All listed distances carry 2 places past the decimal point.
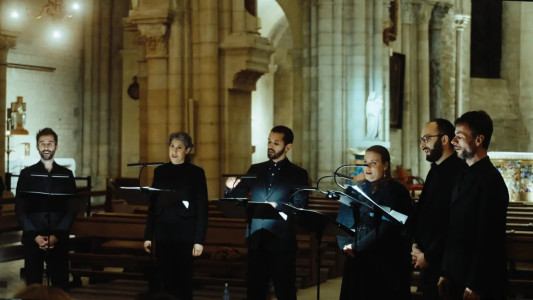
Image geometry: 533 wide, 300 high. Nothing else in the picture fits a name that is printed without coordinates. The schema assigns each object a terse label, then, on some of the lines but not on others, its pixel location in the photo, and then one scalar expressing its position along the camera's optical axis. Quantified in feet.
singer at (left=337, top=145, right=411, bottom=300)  21.72
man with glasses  21.01
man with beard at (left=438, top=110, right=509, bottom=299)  17.97
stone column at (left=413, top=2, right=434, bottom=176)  88.69
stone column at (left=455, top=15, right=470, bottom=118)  97.25
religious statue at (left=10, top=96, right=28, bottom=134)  68.54
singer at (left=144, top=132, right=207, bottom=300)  24.73
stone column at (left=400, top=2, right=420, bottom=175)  86.58
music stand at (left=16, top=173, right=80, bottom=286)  25.61
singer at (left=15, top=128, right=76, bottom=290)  25.62
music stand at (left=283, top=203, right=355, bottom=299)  22.03
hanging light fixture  65.26
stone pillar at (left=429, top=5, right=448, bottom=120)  92.68
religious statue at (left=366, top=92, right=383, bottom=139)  67.82
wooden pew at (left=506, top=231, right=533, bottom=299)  27.94
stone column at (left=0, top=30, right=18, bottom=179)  58.03
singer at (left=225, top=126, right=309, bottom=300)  23.82
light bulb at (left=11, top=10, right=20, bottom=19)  56.95
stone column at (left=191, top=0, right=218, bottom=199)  47.55
